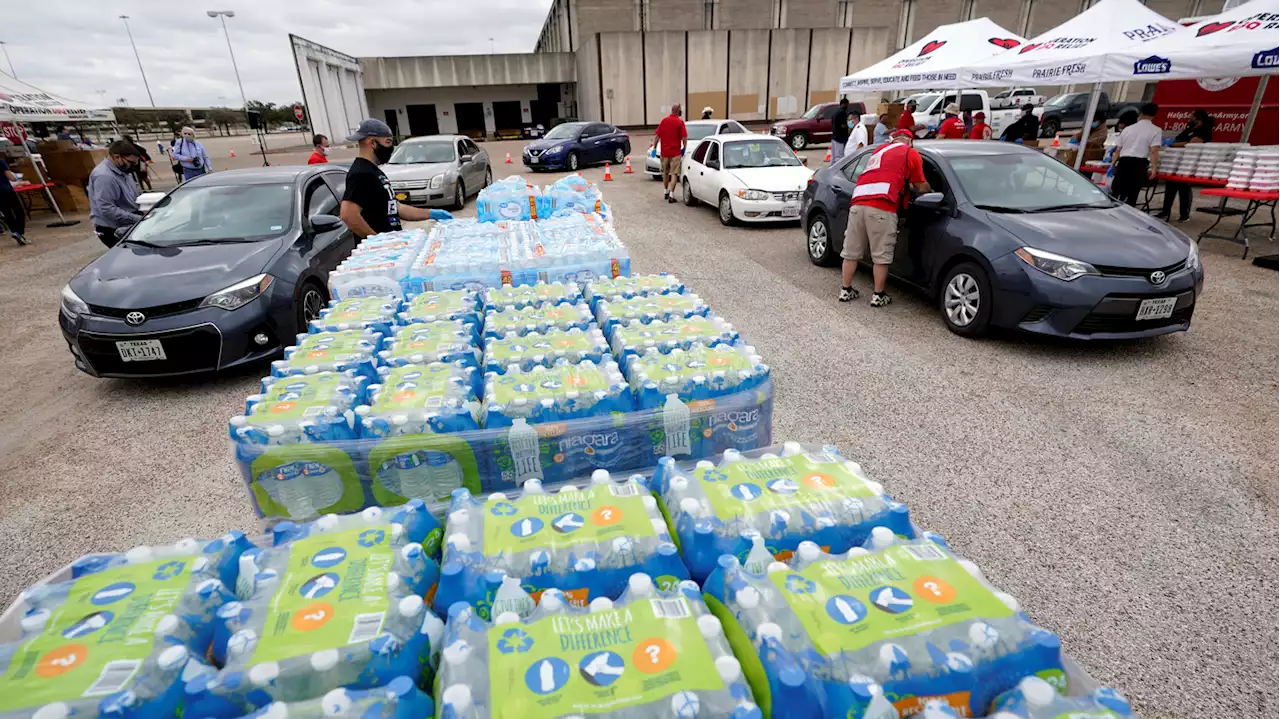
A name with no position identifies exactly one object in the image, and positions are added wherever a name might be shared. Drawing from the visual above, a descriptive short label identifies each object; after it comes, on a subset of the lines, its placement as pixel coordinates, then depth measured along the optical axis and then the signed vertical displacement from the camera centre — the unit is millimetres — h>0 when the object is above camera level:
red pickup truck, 22359 -479
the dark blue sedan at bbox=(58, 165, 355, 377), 4645 -1121
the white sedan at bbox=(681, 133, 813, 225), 10164 -1023
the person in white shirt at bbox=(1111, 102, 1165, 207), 8734 -735
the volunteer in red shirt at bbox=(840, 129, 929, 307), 5957 -853
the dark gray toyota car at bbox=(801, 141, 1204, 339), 4793 -1164
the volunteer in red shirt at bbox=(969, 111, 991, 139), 12852 -409
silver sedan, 12656 -900
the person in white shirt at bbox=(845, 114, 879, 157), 12531 -493
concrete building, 32562 +3130
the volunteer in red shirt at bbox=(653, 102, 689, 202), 12914 -569
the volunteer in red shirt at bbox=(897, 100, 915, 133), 9228 -125
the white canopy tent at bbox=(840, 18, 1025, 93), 11250 +954
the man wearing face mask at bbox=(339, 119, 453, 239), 5512 -585
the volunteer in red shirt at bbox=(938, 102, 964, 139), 11789 -303
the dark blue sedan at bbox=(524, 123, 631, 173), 18656 -752
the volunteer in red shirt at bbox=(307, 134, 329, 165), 10216 -326
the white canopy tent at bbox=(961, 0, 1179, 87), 8758 +837
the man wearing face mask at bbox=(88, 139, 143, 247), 7773 -698
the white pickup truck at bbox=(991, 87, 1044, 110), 24219 +329
